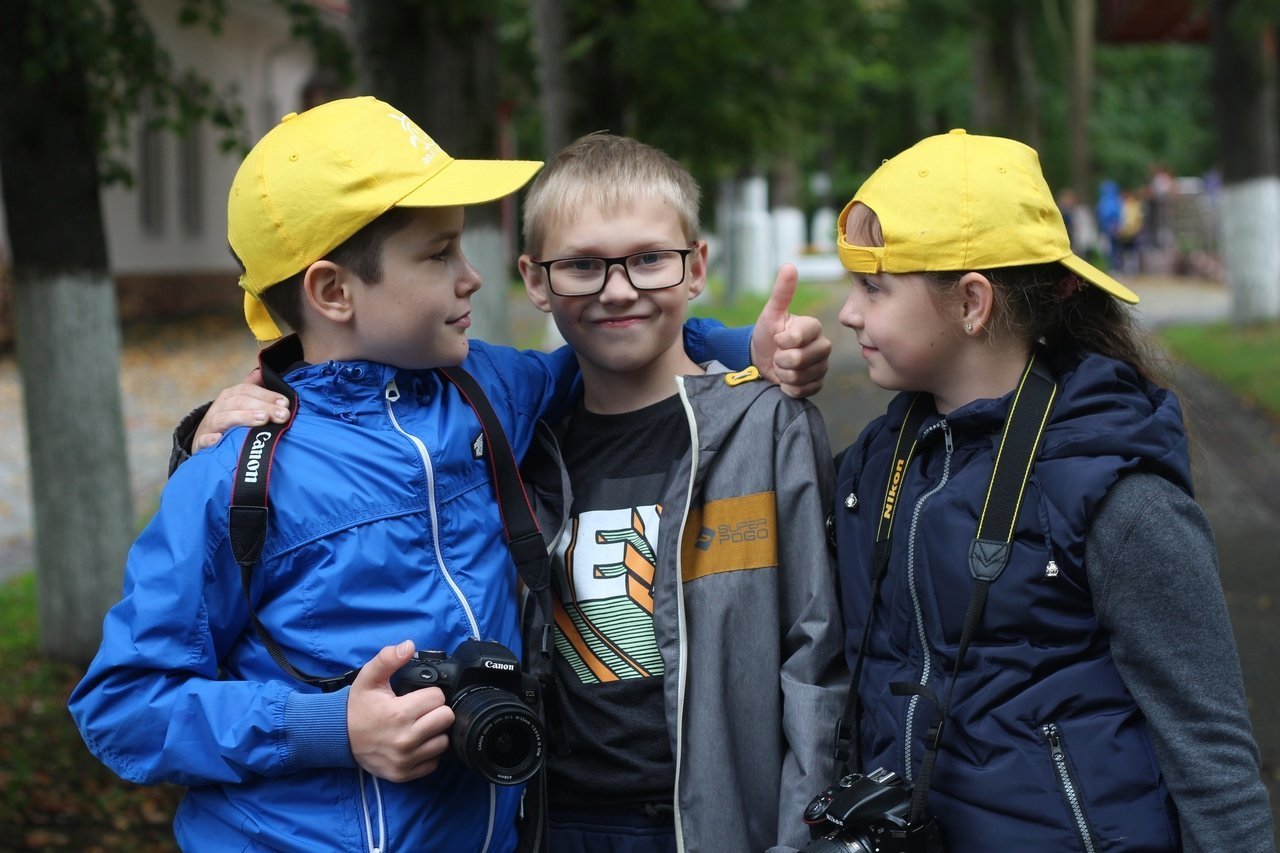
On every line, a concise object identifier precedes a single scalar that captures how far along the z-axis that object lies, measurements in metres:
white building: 20.27
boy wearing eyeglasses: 2.31
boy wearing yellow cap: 2.09
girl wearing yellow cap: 2.00
